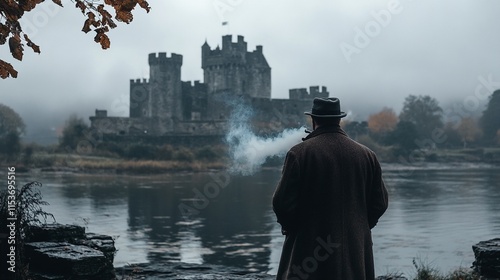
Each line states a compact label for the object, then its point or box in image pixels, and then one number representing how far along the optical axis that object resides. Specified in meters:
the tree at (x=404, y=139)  67.38
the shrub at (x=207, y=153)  56.38
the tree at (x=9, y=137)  44.81
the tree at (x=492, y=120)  82.44
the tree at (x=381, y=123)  92.28
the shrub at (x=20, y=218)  6.47
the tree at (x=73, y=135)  56.44
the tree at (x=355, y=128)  67.00
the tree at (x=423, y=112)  93.56
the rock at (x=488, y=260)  7.16
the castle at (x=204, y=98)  63.19
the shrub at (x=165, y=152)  55.19
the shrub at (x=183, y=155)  55.22
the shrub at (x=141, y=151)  54.79
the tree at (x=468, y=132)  84.50
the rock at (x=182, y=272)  8.59
